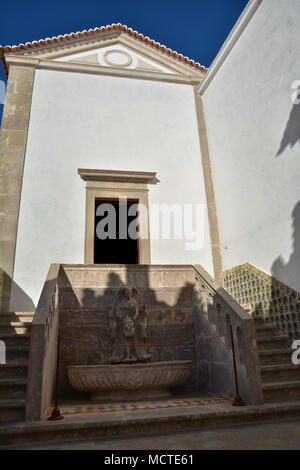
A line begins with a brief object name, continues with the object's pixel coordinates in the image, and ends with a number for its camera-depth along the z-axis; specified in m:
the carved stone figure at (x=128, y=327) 5.73
